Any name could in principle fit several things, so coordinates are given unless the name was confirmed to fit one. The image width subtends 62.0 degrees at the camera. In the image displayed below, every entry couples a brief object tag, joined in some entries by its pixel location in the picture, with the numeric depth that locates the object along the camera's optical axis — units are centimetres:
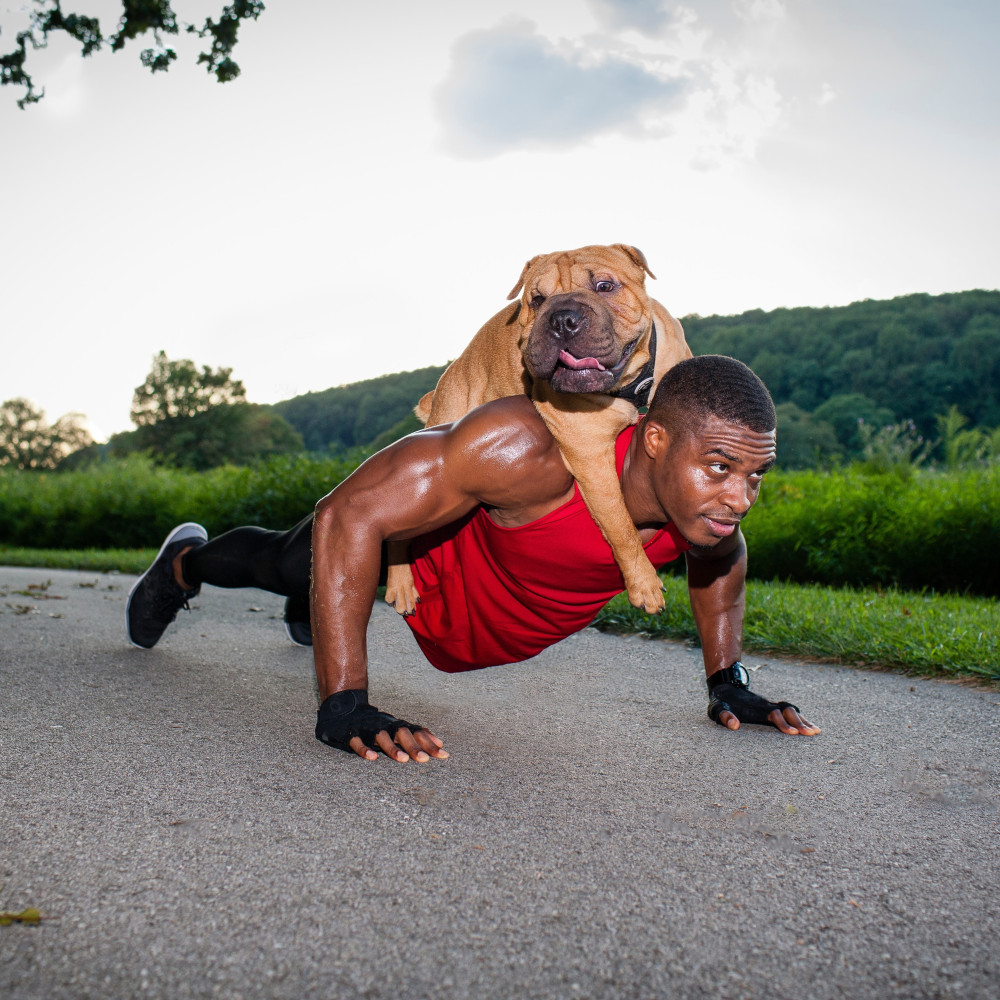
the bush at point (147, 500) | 1113
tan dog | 288
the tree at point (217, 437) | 5862
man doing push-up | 266
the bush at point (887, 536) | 789
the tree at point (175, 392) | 6088
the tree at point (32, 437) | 6375
